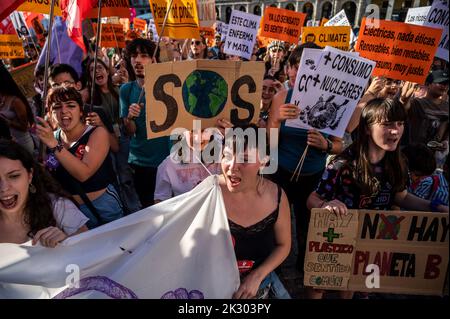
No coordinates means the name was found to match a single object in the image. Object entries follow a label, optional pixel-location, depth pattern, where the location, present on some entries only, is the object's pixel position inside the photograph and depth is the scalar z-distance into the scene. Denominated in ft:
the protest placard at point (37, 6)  13.14
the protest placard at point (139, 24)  38.76
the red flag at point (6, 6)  7.73
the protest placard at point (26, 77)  13.14
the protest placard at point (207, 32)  32.49
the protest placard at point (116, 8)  14.97
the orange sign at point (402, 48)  11.01
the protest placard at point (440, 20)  13.43
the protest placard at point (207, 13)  19.47
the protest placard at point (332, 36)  17.35
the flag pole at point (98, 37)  8.90
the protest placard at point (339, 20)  20.73
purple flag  15.21
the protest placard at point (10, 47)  16.89
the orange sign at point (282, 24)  21.63
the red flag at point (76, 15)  11.59
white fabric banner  5.44
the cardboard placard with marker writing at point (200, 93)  7.14
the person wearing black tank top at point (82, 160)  7.49
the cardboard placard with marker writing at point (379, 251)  6.59
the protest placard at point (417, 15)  16.21
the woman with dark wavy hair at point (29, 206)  5.64
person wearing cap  13.39
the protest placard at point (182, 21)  14.61
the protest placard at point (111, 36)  20.13
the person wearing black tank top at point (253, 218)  6.07
